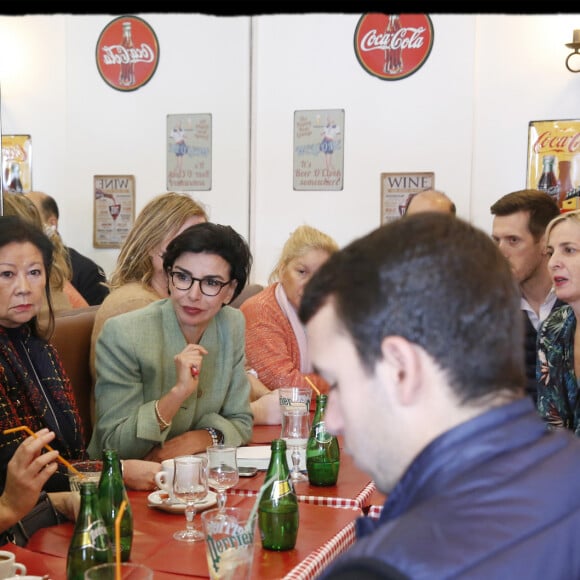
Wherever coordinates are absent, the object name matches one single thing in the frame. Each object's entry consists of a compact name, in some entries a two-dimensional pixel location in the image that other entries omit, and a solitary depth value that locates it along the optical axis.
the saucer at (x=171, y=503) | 1.77
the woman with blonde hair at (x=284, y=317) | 3.35
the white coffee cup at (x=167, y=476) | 1.79
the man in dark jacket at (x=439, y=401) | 0.66
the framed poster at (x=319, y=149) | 5.30
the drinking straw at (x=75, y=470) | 1.69
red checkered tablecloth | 1.45
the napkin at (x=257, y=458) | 2.17
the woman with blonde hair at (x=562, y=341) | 2.82
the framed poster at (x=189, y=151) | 5.70
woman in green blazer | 2.28
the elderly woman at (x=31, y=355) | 2.18
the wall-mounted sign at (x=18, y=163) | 5.64
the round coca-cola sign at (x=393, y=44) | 5.07
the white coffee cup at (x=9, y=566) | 1.41
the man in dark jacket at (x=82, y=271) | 4.93
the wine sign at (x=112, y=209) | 5.84
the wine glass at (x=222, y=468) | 1.82
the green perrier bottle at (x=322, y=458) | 2.01
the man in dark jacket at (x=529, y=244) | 3.55
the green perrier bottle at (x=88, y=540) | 1.36
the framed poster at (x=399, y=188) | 5.12
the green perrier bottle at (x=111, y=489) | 1.57
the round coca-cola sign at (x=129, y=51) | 5.72
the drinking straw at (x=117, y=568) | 1.16
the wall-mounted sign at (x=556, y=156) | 4.78
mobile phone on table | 2.11
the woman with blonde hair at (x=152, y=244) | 3.12
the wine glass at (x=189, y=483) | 1.69
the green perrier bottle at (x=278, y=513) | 1.55
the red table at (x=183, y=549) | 1.47
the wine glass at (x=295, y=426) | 2.22
